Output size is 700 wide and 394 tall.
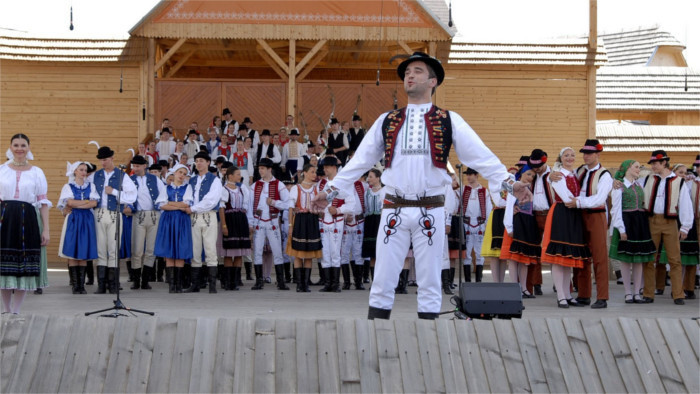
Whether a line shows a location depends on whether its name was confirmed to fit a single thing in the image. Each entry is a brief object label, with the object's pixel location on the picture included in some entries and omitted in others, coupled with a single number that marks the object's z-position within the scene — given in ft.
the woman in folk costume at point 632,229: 35.94
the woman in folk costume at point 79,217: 38.73
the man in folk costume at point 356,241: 42.04
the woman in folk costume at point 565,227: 32.55
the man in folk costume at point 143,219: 42.04
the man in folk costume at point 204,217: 38.81
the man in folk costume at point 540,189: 34.73
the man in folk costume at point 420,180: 19.89
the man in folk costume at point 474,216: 44.39
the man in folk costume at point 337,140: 60.49
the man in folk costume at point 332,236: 40.50
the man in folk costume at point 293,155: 60.80
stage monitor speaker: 21.11
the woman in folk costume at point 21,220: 27.32
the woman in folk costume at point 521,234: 36.55
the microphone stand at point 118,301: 25.97
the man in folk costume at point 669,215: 36.32
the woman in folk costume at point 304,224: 40.57
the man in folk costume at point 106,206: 39.40
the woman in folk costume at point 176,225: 39.29
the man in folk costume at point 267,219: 42.27
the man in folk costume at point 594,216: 32.12
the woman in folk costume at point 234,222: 41.37
